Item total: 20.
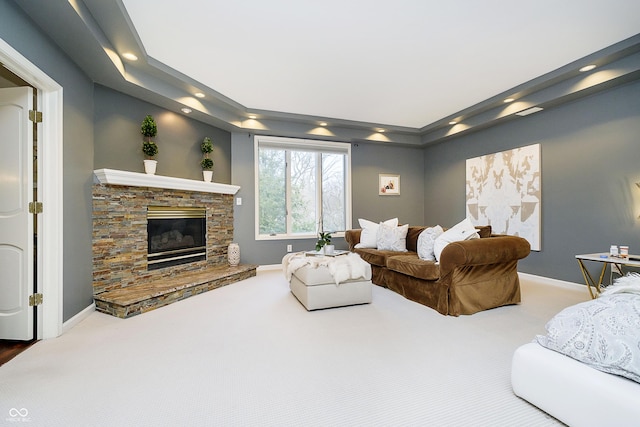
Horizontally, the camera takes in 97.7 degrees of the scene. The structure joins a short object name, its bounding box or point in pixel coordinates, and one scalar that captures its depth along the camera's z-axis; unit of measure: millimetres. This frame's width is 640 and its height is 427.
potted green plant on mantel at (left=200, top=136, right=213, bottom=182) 4270
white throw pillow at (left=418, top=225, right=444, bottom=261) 3277
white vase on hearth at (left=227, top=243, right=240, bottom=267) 4555
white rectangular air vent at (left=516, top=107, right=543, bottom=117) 3975
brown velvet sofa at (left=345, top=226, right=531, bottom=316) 2768
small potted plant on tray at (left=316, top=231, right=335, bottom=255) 3660
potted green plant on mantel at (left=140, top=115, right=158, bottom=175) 3436
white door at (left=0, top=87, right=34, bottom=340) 2264
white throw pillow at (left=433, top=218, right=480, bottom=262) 3066
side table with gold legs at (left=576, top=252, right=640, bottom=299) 2863
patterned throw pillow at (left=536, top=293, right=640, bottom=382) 1196
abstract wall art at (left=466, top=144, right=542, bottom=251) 4211
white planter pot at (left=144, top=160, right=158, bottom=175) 3432
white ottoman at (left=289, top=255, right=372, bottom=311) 2975
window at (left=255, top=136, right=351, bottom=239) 5164
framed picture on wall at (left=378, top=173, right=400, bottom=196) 6020
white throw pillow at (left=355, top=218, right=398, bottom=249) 4449
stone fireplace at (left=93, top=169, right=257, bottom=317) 3010
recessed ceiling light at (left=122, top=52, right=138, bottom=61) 2838
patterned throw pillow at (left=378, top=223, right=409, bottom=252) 4109
